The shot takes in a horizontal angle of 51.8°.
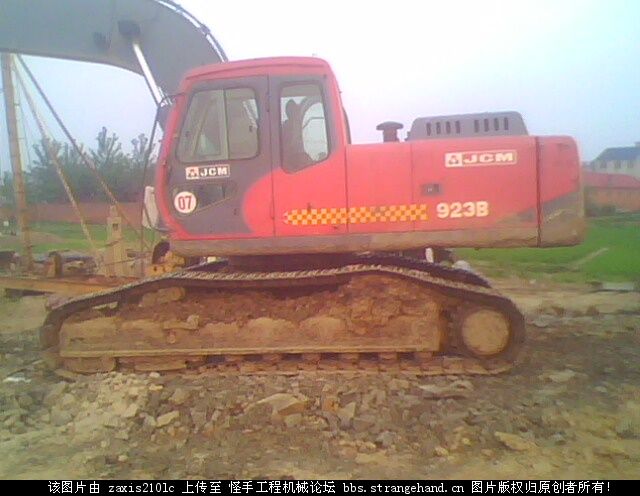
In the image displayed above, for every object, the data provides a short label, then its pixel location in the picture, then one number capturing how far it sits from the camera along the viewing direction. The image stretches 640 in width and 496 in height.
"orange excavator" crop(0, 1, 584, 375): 5.72
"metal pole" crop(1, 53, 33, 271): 8.92
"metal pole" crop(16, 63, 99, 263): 8.86
